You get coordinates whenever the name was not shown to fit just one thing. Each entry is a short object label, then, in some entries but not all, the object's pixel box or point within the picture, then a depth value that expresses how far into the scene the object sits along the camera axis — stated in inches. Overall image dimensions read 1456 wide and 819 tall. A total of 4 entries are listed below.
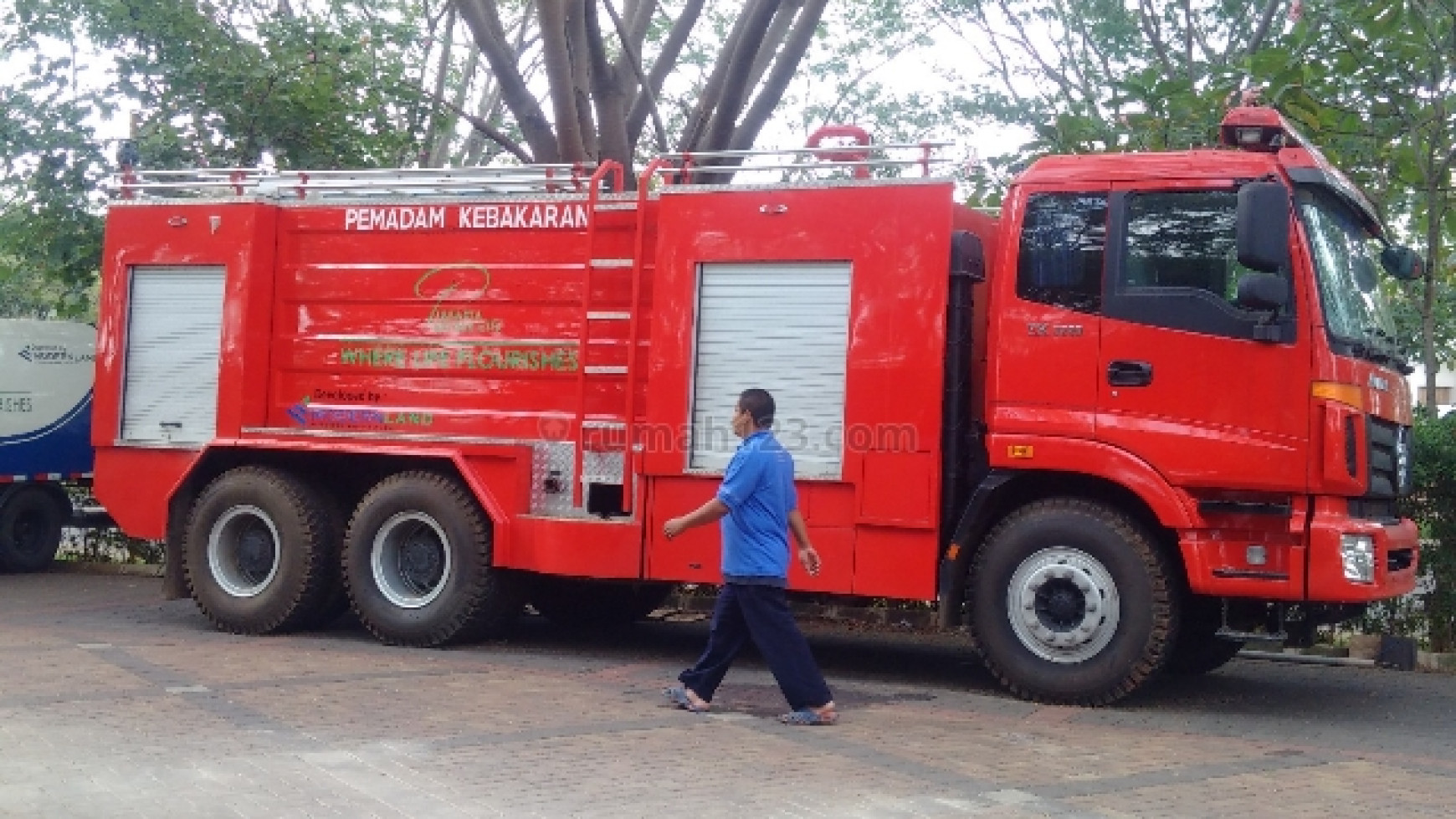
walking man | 302.0
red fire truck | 319.3
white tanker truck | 621.9
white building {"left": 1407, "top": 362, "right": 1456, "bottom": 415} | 470.6
